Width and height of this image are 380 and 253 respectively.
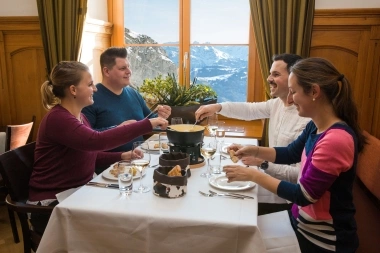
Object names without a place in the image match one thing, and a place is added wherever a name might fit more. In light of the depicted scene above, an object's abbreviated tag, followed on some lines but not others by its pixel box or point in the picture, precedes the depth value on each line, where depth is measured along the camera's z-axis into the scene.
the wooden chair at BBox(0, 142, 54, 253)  1.53
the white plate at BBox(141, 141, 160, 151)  2.02
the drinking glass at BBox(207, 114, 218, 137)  2.08
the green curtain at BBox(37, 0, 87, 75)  3.06
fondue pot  1.67
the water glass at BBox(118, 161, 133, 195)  1.39
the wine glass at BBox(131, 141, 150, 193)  1.48
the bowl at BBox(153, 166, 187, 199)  1.34
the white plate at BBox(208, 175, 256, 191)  1.45
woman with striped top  1.25
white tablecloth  1.18
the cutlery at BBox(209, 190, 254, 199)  1.39
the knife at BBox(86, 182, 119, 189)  1.49
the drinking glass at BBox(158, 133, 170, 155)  2.00
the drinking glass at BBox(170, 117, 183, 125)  2.04
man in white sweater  1.76
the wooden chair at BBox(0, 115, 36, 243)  2.43
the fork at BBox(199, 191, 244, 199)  1.38
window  3.23
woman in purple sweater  1.62
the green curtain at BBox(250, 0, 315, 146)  2.70
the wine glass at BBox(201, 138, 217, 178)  1.62
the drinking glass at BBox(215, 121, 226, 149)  1.93
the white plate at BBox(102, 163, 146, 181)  1.57
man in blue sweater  2.31
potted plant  2.48
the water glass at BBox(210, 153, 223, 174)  1.69
